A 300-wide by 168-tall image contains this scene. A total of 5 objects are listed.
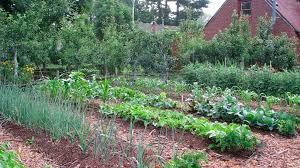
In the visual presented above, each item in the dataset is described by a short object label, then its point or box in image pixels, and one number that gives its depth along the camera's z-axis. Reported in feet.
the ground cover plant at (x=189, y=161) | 8.22
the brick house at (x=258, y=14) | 50.03
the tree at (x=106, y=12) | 56.95
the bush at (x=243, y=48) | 40.72
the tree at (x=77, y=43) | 33.78
